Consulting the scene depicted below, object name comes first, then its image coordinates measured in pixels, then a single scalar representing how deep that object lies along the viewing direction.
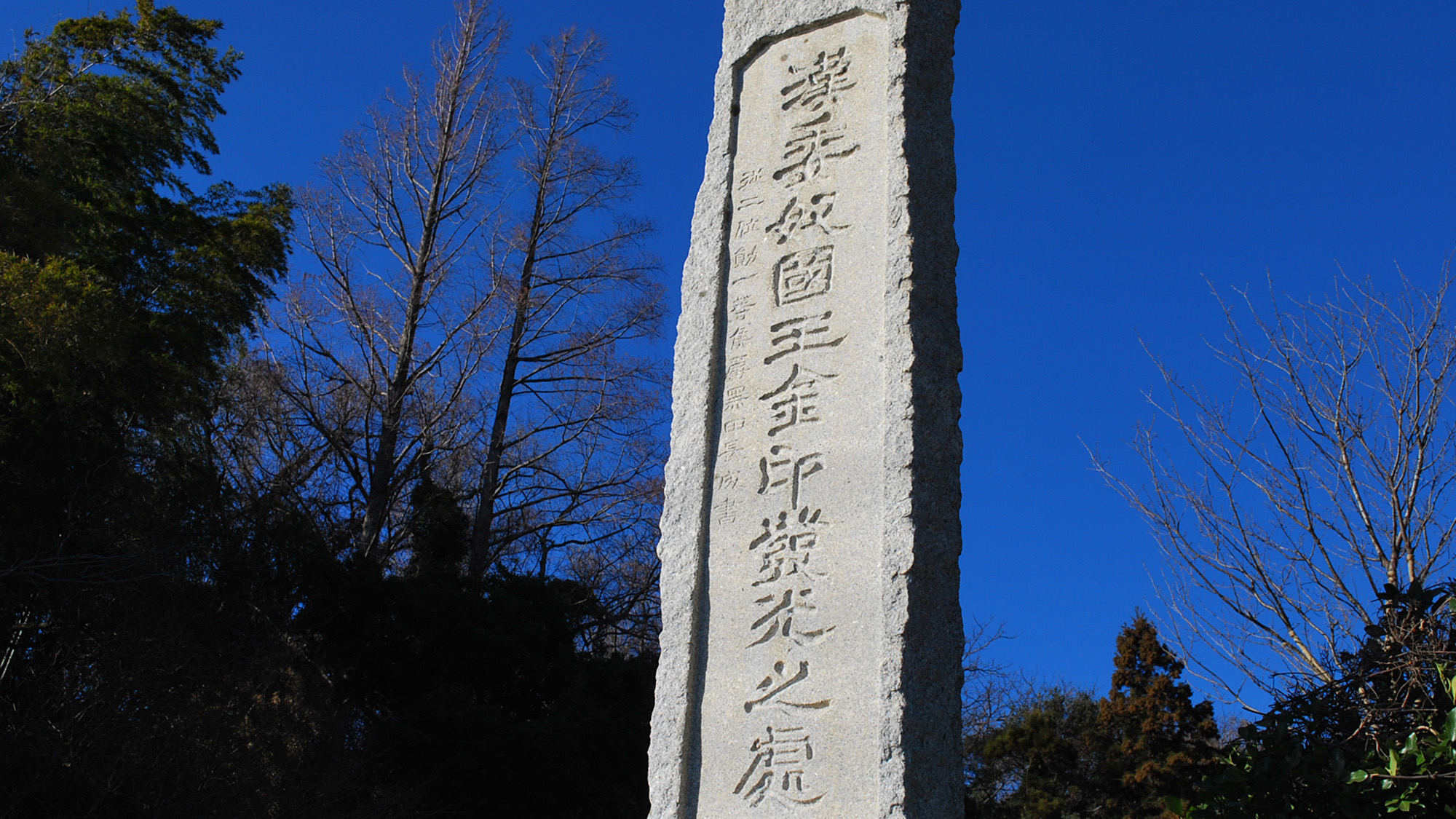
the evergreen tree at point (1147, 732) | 11.47
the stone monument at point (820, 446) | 3.01
